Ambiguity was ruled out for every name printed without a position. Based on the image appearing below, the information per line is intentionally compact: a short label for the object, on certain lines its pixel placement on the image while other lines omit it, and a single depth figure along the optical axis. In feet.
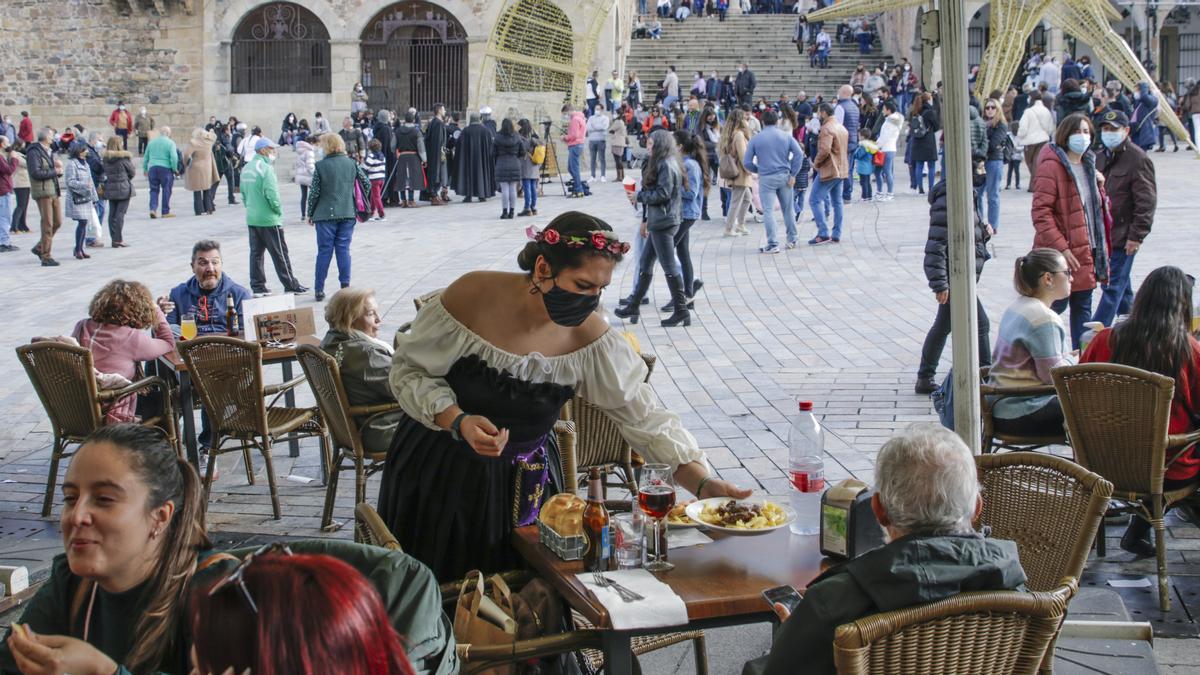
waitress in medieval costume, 11.29
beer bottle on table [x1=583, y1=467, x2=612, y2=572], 10.21
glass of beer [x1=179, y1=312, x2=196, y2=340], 21.39
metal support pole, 12.88
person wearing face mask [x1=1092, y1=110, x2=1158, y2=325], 26.07
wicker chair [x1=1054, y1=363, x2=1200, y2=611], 13.87
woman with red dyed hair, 5.65
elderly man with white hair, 7.80
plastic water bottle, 10.98
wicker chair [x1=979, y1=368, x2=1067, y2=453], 16.70
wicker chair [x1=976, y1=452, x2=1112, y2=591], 10.31
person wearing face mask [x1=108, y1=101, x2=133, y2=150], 93.97
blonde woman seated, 17.54
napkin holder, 9.71
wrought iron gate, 104.63
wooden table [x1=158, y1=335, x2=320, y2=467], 19.95
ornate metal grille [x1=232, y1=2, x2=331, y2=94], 105.60
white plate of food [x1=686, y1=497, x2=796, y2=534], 10.90
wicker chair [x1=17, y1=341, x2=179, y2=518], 18.16
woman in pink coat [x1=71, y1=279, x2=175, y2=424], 19.47
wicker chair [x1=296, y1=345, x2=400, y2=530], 17.26
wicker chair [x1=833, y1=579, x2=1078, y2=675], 7.59
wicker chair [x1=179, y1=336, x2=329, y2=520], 18.56
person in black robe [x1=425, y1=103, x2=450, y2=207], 66.95
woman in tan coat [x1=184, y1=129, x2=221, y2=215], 62.18
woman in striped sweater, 16.80
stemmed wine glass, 10.27
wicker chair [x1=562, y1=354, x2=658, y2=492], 16.87
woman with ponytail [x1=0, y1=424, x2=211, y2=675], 8.19
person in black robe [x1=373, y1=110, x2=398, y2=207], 65.67
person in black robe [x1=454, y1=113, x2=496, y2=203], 65.82
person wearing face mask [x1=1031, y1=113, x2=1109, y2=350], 24.35
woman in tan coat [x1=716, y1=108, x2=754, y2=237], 46.37
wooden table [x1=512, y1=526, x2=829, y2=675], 9.37
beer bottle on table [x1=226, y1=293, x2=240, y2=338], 21.85
